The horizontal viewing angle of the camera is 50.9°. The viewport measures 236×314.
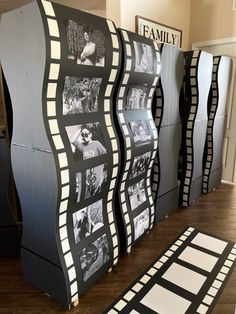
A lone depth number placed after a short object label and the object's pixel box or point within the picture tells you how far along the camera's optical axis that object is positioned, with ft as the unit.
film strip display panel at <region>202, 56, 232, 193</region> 10.10
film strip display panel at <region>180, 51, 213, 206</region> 8.80
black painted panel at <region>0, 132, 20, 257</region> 6.01
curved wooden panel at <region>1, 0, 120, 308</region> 4.16
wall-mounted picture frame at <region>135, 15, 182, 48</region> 9.09
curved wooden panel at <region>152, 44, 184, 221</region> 7.66
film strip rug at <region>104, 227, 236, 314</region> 5.26
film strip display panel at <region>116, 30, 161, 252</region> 5.91
